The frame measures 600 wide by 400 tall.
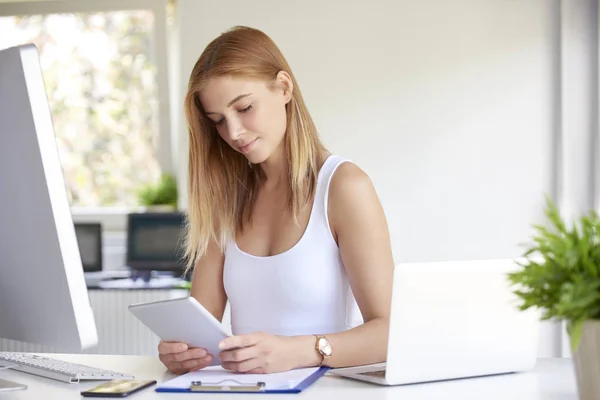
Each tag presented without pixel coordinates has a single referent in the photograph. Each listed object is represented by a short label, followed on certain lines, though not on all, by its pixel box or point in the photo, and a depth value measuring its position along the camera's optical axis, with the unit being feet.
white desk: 6.32
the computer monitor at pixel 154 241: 16.01
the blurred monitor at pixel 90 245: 16.14
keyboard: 6.82
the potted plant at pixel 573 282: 5.07
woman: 7.76
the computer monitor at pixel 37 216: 5.71
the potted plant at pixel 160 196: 18.77
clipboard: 6.38
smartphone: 6.37
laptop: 6.41
